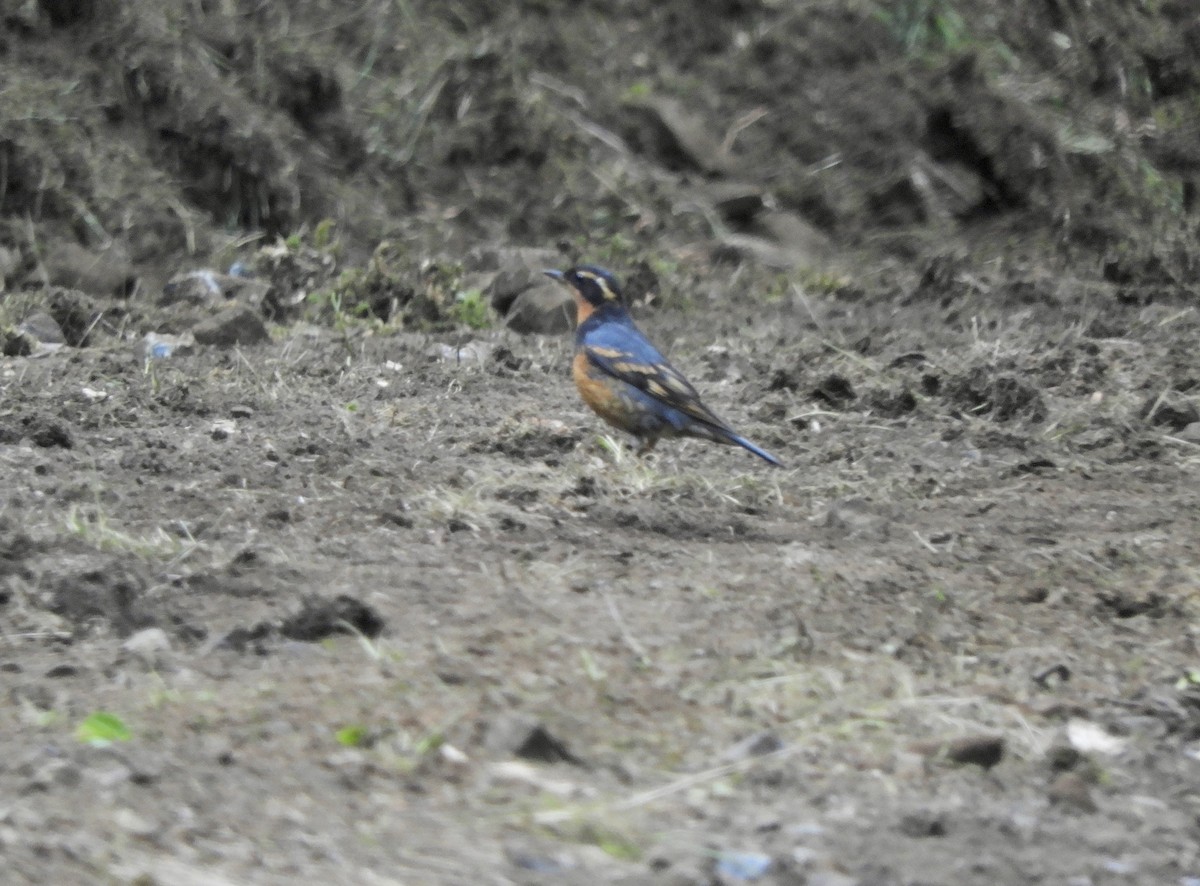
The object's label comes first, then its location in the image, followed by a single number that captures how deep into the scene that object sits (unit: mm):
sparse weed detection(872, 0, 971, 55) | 24531
